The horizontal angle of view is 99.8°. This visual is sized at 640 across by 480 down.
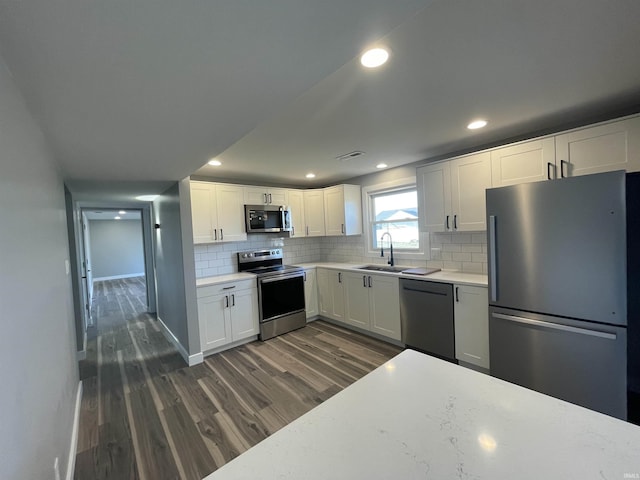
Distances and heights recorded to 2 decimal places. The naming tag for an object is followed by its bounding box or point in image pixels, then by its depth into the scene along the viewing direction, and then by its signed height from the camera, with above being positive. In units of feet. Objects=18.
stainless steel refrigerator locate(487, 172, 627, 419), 5.96 -1.65
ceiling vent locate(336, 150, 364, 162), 10.20 +2.95
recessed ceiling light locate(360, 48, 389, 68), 4.41 +2.93
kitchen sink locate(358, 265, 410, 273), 12.16 -1.81
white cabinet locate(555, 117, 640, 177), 6.51 +1.83
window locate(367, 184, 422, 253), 12.42 +0.56
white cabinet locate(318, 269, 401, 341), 11.14 -3.19
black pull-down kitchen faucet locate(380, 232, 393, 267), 12.80 -0.98
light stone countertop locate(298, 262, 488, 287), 8.77 -1.82
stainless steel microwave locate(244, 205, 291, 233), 12.93 +0.86
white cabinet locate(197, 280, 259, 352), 10.73 -3.19
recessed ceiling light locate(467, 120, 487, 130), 7.62 +2.94
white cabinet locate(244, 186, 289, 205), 13.09 +2.02
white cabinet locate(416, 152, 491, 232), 9.15 +1.24
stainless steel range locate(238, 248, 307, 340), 12.25 -2.74
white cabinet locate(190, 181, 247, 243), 11.56 +1.14
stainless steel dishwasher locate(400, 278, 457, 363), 9.41 -3.30
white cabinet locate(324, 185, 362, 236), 14.06 +1.17
